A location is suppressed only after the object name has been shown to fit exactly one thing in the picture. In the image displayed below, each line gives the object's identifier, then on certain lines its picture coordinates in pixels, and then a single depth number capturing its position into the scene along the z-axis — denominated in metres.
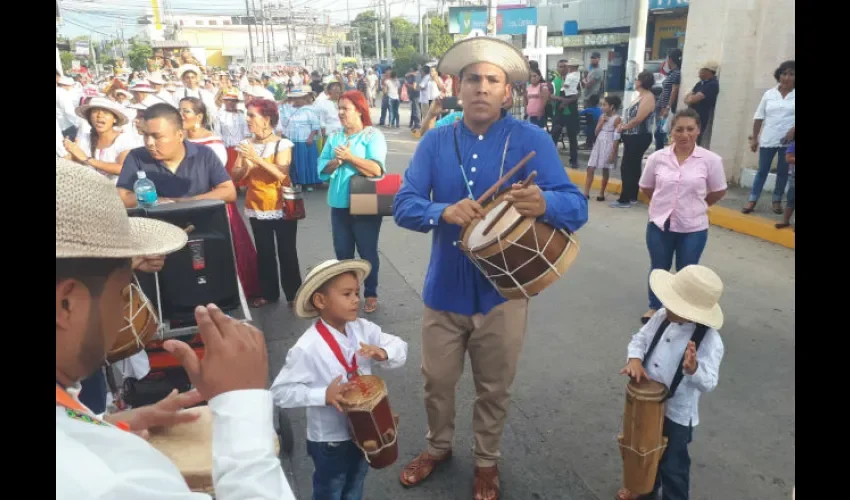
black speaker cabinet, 3.57
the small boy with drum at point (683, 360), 2.74
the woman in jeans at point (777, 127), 7.55
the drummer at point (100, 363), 1.01
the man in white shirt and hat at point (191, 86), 11.12
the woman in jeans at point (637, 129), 8.55
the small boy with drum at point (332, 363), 2.55
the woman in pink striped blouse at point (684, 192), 4.83
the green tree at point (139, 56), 52.92
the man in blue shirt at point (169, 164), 4.19
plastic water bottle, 3.88
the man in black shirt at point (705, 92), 9.45
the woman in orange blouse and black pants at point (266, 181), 5.22
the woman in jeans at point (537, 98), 13.16
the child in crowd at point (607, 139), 9.19
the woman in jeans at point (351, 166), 5.07
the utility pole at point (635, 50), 10.79
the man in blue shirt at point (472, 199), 2.87
